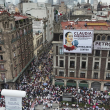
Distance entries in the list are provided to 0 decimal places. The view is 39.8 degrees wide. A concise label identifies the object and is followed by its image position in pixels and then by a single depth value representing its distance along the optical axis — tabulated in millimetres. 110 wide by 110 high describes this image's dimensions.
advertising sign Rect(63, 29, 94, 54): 38969
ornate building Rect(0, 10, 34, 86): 38375
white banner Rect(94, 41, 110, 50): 38906
